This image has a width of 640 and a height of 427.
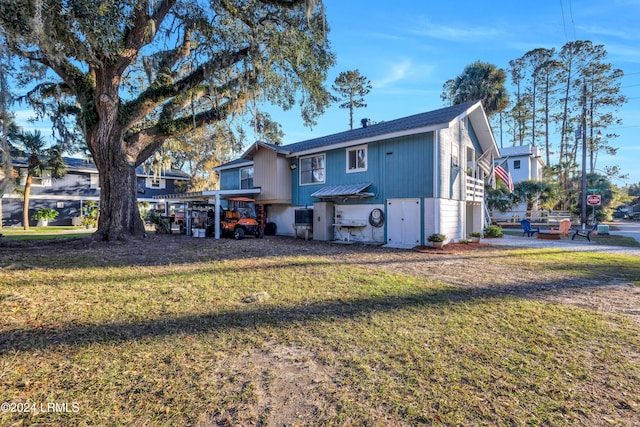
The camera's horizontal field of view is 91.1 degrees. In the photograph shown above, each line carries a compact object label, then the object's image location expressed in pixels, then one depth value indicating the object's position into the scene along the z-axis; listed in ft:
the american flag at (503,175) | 54.34
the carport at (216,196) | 49.61
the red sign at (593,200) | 65.98
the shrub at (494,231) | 53.42
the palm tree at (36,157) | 65.67
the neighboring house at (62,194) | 79.41
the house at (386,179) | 40.04
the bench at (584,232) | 50.70
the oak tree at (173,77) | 33.19
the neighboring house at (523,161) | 104.32
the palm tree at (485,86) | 85.66
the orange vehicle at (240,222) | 48.85
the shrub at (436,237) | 38.29
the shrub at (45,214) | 79.30
